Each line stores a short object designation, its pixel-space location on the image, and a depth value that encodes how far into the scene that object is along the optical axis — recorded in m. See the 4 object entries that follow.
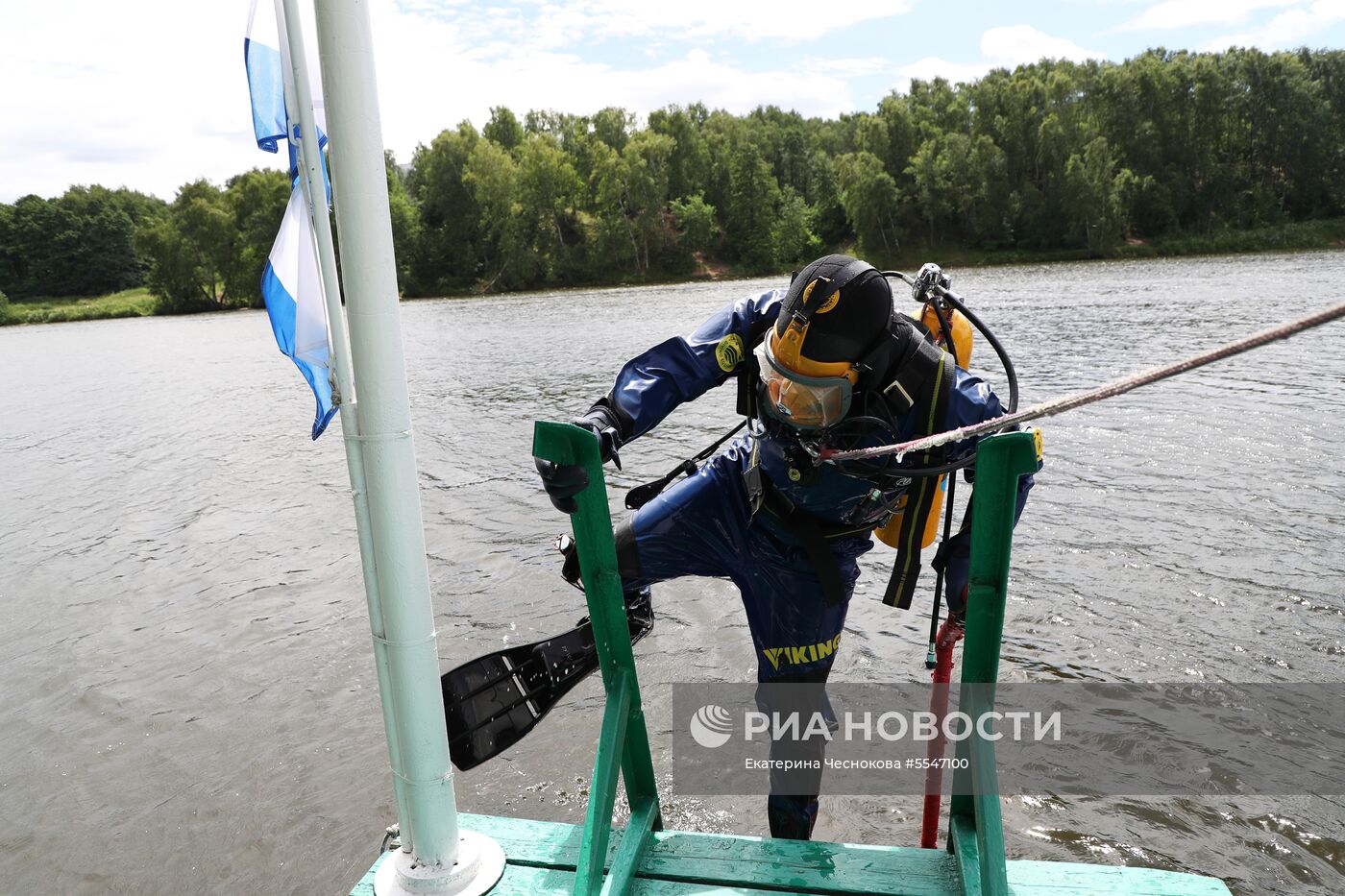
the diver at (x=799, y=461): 3.15
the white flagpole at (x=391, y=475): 2.19
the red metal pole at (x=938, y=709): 3.35
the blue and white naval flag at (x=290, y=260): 2.27
